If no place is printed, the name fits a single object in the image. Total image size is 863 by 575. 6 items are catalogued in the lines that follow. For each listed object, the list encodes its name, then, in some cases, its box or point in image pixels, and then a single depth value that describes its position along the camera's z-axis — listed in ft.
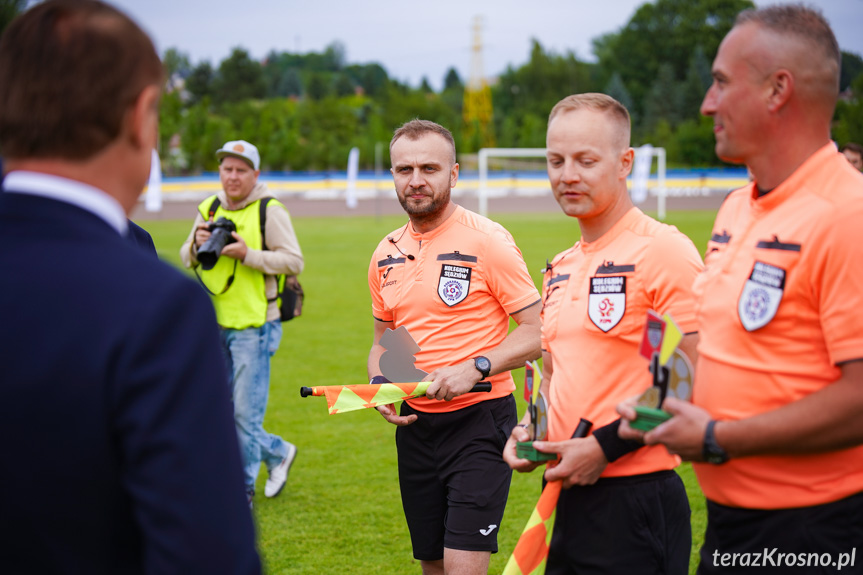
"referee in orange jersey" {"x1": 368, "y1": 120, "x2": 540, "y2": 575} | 12.60
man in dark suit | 4.31
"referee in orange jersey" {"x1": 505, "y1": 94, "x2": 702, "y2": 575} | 8.70
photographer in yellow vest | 19.62
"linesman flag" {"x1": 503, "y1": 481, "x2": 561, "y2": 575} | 8.96
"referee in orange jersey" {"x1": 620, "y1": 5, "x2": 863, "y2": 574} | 6.67
